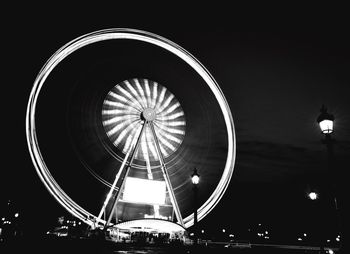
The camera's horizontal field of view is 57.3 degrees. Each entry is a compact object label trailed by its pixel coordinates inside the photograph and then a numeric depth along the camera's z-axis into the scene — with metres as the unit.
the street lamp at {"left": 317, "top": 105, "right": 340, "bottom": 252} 6.88
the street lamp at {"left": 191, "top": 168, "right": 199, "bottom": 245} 14.16
